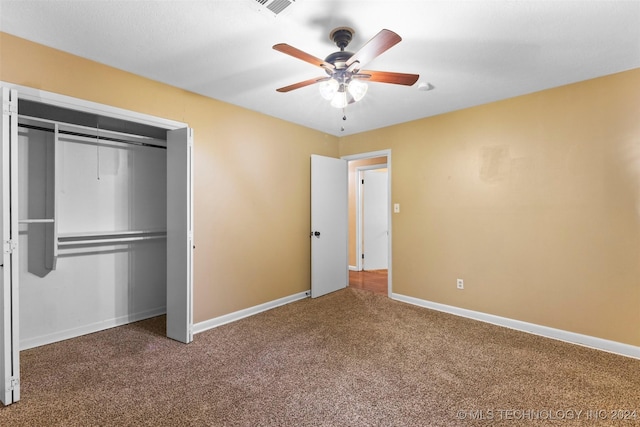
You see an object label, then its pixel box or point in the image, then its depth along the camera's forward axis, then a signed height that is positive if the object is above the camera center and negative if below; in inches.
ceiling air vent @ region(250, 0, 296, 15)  67.2 +49.5
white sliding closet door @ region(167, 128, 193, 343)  111.6 -7.1
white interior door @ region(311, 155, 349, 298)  172.9 -6.0
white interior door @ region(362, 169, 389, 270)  243.1 -3.7
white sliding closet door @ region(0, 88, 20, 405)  74.9 -9.5
